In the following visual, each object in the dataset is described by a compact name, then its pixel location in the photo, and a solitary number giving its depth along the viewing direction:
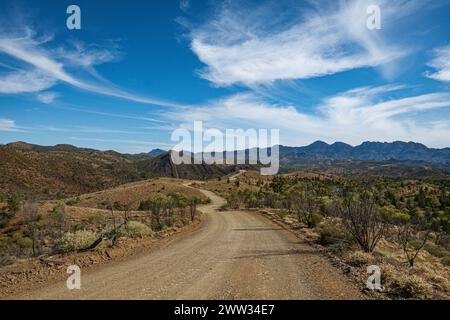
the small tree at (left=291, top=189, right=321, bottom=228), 23.22
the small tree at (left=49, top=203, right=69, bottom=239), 29.49
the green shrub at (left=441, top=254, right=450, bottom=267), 18.89
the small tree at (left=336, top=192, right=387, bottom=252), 14.08
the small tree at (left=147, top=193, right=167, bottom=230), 27.77
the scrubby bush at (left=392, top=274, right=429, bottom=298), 8.19
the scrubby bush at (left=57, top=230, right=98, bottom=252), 13.27
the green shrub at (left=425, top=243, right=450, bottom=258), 21.03
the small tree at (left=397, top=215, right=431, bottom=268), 20.28
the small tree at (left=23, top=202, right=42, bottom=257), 34.70
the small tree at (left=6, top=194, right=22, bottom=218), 37.65
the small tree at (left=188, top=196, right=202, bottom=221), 28.55
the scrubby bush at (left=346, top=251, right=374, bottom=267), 11.38
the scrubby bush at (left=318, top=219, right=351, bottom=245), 16.23
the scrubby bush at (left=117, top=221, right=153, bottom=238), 17.12
